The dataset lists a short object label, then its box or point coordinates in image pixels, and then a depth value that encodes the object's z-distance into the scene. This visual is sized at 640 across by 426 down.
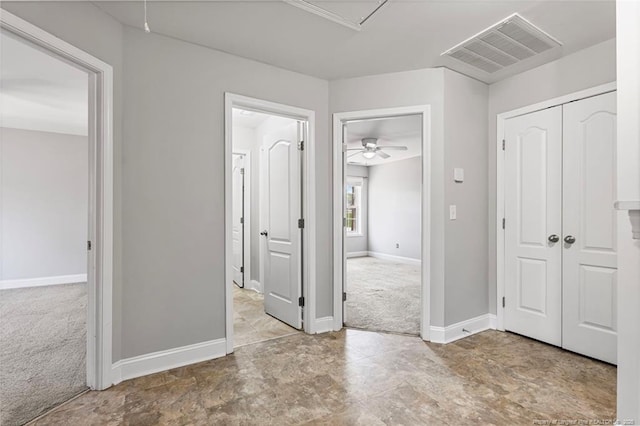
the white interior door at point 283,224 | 3.17
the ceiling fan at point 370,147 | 5.66
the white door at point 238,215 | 4.98
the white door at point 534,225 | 2.78
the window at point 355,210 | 8.95
